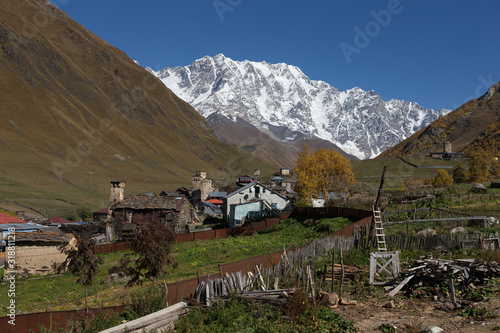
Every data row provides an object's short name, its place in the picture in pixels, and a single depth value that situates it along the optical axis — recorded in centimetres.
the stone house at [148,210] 5119
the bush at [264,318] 1258
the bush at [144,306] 1434
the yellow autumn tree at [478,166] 7943
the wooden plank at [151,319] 1228
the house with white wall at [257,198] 5910
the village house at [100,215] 6750
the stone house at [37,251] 2900
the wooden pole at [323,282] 1645
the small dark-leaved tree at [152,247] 1639
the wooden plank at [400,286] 1540
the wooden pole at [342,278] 1571
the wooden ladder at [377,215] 2266
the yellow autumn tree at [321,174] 6406
